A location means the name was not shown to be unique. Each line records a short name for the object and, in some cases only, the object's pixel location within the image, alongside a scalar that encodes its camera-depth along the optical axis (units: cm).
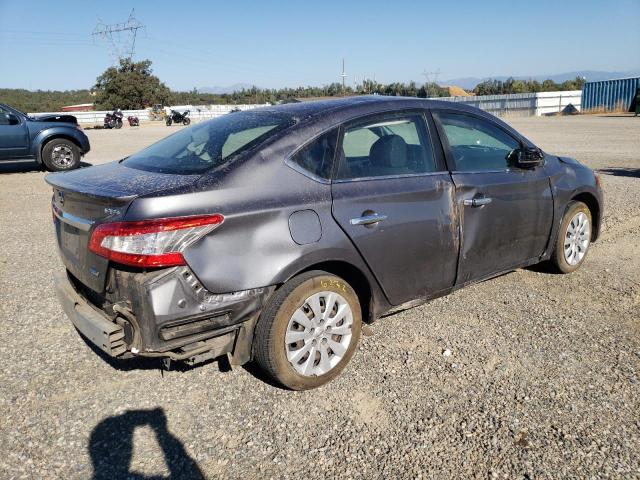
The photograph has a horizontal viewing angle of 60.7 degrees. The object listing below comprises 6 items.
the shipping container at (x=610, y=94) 3697
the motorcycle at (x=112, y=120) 3803
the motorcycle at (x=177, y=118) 3792
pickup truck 1272
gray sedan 282
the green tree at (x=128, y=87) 6300
